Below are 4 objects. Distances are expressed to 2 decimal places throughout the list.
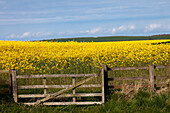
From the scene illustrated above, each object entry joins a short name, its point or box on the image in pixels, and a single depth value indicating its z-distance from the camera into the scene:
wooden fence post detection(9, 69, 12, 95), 11.52
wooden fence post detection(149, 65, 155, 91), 11.74
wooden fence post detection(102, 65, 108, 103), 10.85
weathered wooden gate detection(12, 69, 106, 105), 10.87
